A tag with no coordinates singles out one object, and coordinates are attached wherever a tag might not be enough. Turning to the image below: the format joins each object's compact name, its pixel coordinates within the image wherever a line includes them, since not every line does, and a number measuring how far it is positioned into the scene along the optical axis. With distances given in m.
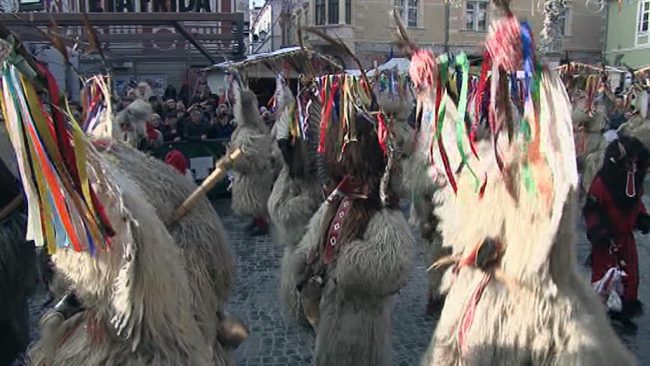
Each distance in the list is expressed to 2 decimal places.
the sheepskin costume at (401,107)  8.49
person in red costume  5.08
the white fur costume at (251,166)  7.99
